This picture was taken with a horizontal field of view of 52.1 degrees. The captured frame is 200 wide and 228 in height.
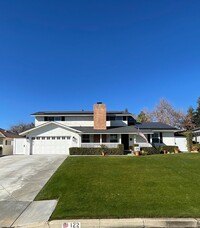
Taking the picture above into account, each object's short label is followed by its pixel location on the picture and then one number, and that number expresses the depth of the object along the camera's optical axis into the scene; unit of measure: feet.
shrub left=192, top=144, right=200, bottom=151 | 82.28
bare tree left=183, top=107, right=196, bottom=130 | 155.45
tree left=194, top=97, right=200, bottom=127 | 172.08
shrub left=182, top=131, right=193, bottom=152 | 85.30
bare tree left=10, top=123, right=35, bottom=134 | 226.17
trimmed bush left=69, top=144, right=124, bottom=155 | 75.77
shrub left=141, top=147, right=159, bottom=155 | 76.02
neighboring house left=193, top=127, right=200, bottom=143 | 106.52
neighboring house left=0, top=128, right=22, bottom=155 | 91.48
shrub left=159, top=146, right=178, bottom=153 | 80.29
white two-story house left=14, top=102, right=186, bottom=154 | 82.33
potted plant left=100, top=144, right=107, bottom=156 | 75.23
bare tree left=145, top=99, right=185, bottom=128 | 156.76
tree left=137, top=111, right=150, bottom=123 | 168.25
